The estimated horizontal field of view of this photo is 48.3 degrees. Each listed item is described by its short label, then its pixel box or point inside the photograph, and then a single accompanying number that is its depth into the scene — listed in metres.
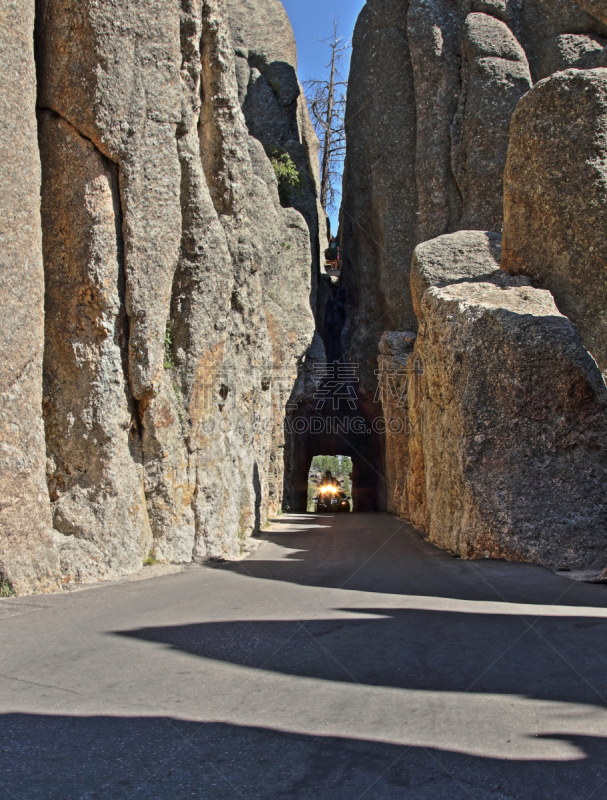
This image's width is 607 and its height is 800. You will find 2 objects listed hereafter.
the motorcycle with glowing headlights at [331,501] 31.19
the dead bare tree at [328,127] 33.03
